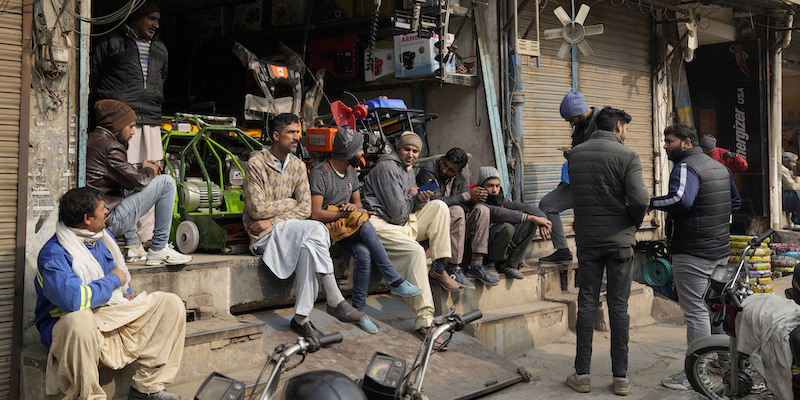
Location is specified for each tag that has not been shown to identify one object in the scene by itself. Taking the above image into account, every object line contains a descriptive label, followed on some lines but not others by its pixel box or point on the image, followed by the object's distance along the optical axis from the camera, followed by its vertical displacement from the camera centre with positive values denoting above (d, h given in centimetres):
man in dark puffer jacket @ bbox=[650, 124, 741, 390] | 592 -7
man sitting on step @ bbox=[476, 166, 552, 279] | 736 -9
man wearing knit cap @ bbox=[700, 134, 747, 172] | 1029 +97
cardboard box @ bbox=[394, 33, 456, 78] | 876 +200
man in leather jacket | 556 +26
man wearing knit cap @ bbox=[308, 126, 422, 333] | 625 +1
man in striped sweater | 582 -7
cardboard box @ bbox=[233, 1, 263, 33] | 1057 +294
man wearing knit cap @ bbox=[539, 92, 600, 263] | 750 +37
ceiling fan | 882 +234
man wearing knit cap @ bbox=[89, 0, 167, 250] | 660 +134
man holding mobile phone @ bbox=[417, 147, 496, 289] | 707 +7
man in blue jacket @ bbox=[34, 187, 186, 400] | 414 -60
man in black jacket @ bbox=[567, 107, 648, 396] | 566 -7
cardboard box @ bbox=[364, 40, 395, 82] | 931 +201
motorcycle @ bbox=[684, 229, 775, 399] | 493 -99
